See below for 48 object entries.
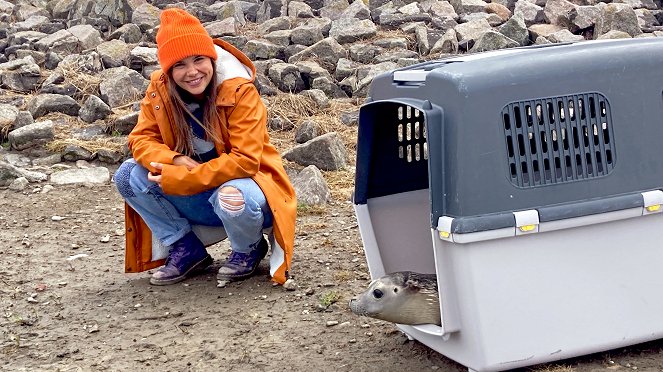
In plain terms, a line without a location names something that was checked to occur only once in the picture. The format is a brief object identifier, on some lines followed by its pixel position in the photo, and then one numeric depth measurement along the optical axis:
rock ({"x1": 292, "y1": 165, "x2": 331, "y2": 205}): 5.14
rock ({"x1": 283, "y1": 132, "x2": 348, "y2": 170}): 5.85
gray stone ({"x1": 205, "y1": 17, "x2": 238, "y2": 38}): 9.08
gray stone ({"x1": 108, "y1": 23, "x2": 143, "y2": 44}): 9.20
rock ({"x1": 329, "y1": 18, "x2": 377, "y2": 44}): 8.91
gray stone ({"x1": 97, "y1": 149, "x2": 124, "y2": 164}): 6.14
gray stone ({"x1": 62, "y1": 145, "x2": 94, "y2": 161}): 6.18
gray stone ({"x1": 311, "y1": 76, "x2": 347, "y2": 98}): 7.73
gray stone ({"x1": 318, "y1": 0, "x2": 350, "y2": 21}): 10.00
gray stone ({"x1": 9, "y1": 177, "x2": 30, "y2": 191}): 5.62
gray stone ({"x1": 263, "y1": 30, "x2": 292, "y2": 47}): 8.87
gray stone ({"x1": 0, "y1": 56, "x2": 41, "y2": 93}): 7.89
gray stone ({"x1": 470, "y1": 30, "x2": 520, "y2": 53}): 8.22
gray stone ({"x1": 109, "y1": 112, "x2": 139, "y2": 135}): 6.64
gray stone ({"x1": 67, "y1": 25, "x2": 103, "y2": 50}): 8.98
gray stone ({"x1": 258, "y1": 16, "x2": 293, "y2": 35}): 9.38
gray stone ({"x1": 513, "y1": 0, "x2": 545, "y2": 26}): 9.88
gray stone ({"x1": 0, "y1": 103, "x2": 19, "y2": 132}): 6.57
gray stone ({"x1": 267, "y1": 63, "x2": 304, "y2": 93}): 7.71
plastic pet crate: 2.64
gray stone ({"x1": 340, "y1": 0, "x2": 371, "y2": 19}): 9.61
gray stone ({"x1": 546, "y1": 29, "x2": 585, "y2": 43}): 8.95
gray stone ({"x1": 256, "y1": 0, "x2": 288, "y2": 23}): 10.14
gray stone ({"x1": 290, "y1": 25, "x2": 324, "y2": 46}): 8.83
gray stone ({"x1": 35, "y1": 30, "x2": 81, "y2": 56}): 8.85
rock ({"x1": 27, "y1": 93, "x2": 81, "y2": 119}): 7.11
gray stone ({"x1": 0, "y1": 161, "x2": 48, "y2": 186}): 5.69
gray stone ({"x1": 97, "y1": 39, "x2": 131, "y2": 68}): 8.38
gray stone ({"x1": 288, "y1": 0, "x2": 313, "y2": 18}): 9.88
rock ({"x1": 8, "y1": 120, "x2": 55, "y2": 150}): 6.37
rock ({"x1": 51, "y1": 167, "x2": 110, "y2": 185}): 5.77
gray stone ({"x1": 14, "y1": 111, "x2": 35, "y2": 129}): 6.62
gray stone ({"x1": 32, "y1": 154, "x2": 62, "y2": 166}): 6.14
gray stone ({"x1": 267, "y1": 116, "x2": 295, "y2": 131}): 6.86
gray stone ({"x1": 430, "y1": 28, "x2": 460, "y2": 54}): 8.54
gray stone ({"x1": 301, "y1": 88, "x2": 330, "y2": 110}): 7.24
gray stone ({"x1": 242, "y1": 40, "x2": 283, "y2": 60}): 8.49
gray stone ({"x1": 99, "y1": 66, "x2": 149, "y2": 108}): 7.38
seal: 2.96
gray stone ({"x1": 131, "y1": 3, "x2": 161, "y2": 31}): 9.55
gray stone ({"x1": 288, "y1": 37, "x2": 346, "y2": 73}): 8.30
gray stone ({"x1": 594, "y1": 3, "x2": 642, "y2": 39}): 9.30
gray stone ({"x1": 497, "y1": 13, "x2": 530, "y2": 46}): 8.88
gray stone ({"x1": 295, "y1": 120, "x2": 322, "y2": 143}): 6.47
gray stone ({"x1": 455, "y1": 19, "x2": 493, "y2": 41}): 8.73
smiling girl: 3.68
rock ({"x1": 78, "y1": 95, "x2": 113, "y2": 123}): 7.00
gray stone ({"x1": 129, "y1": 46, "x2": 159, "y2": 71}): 8.20
